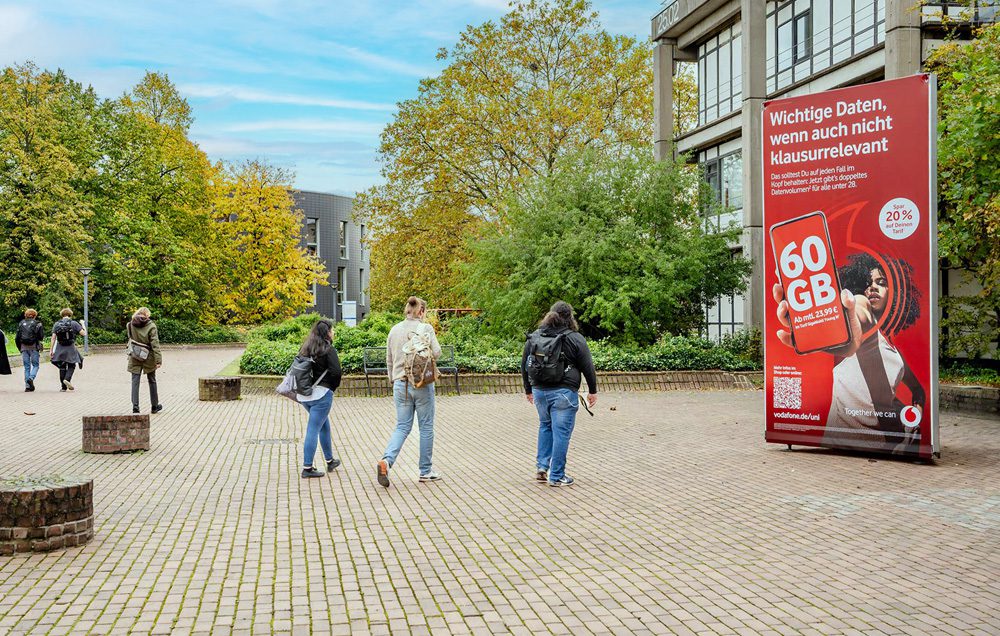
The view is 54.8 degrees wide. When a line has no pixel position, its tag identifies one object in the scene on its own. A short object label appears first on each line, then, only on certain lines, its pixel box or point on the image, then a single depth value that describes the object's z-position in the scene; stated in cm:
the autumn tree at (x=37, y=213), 4194
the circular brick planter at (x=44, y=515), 645
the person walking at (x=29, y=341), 2055
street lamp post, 3966
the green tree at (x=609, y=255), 2289
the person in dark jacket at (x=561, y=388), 911
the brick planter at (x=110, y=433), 1120
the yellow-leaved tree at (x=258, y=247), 5266
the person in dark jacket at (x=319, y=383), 960
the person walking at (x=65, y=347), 2023
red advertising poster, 1041
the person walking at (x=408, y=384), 923
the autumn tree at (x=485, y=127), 3516
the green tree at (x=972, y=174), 1405
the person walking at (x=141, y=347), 1572
